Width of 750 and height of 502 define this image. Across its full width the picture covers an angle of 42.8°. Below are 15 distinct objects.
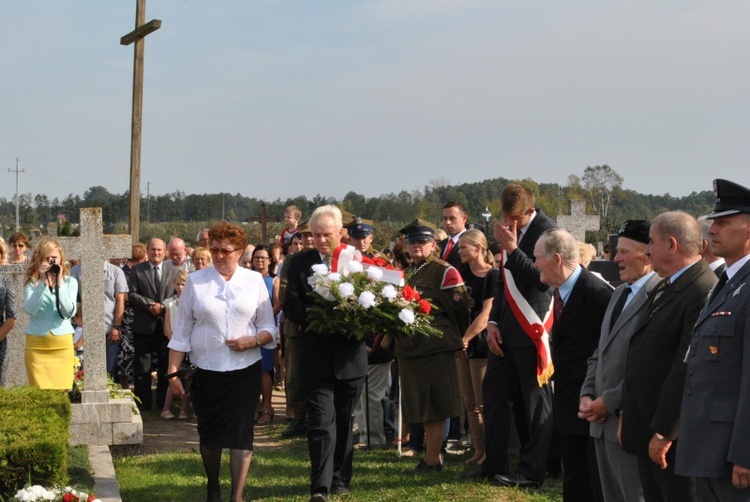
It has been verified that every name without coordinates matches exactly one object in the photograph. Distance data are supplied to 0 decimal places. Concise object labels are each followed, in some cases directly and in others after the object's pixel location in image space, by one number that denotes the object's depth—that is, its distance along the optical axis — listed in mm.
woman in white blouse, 7113
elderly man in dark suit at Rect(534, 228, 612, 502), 6480
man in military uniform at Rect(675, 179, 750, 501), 4012
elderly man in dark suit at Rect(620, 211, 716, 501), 4840
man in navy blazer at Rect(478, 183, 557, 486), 7496
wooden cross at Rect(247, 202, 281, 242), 36219
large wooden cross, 16406
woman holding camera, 9492
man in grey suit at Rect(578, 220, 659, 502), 5414
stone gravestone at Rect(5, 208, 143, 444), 9523
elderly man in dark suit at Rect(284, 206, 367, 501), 7281
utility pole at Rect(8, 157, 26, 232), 80088
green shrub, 6340
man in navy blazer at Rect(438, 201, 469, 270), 10227
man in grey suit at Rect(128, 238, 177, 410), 12719
